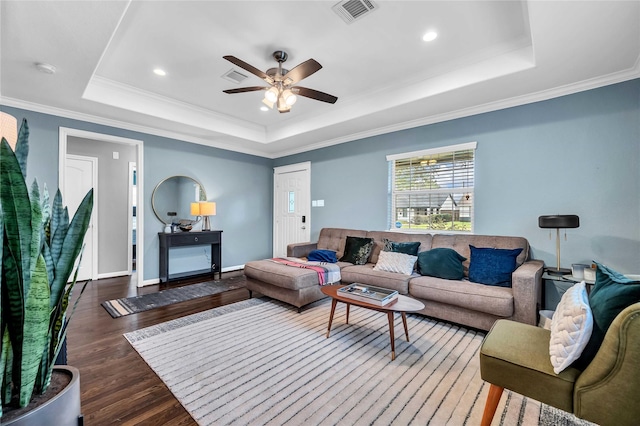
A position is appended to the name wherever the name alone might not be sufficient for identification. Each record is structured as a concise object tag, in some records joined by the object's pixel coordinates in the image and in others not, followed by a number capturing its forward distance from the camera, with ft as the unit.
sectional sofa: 7.99
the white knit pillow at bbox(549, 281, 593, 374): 4.01
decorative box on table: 7.54
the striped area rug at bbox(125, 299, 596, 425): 5.24
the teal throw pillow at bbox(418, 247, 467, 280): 9.95
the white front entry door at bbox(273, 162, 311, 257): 18.08
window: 11.91
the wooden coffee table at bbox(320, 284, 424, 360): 7.14
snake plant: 2.74
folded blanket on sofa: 10.94
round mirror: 14.84
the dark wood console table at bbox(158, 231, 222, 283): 14.23
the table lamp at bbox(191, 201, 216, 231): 15.29
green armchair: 3.54
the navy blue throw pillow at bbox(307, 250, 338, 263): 12.78
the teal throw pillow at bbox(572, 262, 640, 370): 3.94
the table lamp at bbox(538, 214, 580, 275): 8.41
